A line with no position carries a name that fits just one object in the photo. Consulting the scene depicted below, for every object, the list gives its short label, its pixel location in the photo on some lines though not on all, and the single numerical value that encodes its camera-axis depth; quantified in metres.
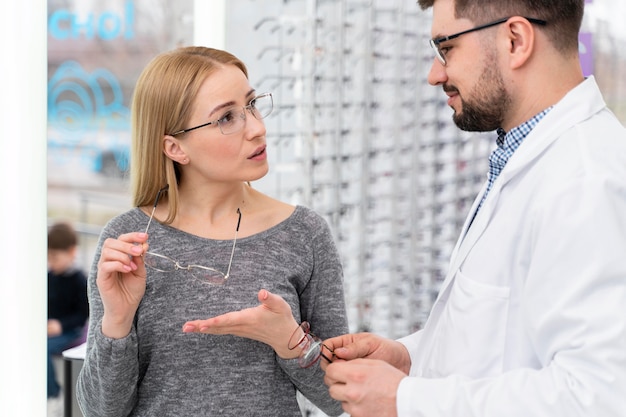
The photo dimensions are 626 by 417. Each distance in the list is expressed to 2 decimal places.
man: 1.12
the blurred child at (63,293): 3.55
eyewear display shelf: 3.72
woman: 1.63
